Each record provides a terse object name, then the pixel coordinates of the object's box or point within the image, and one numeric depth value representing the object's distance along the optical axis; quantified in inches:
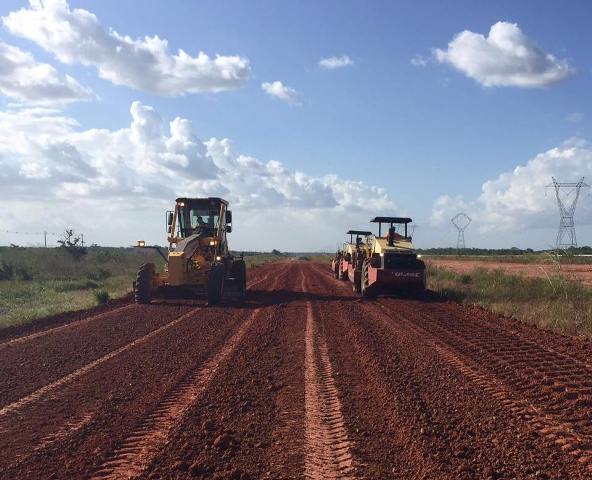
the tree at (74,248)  1775.8
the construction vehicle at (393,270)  848.9
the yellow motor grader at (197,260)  749.3
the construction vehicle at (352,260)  1016.9
